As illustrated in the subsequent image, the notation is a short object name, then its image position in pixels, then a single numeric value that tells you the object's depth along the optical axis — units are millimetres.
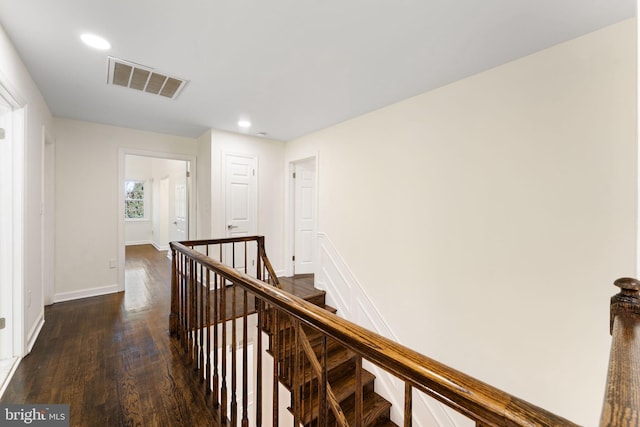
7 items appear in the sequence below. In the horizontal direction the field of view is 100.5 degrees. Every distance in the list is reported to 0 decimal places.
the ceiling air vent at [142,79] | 2172
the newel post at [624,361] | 407
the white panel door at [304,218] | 4680
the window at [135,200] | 8094
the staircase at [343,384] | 2564
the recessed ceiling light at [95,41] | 1789
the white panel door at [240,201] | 4055
